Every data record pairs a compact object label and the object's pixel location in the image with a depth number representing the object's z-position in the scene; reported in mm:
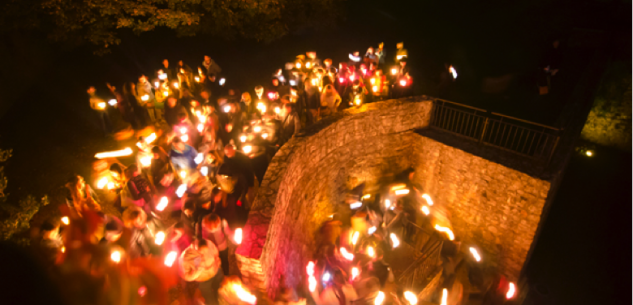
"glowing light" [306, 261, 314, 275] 5891
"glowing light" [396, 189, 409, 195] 8305
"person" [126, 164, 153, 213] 5559
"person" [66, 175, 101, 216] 4938
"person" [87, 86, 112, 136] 8008
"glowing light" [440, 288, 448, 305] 6377
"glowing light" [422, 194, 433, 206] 8176
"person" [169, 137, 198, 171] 5979
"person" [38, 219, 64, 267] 4051
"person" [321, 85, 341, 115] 7875
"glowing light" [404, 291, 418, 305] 6020
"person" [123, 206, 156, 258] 4496
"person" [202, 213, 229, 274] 4543
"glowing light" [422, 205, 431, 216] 8281
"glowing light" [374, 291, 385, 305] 5701
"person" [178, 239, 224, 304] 4219
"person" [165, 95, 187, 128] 7724
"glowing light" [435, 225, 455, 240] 7953
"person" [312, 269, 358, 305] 5082
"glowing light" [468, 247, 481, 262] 7984
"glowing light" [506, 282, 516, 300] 6590
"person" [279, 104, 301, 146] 7266
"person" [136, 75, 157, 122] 8716
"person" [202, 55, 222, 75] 9386
